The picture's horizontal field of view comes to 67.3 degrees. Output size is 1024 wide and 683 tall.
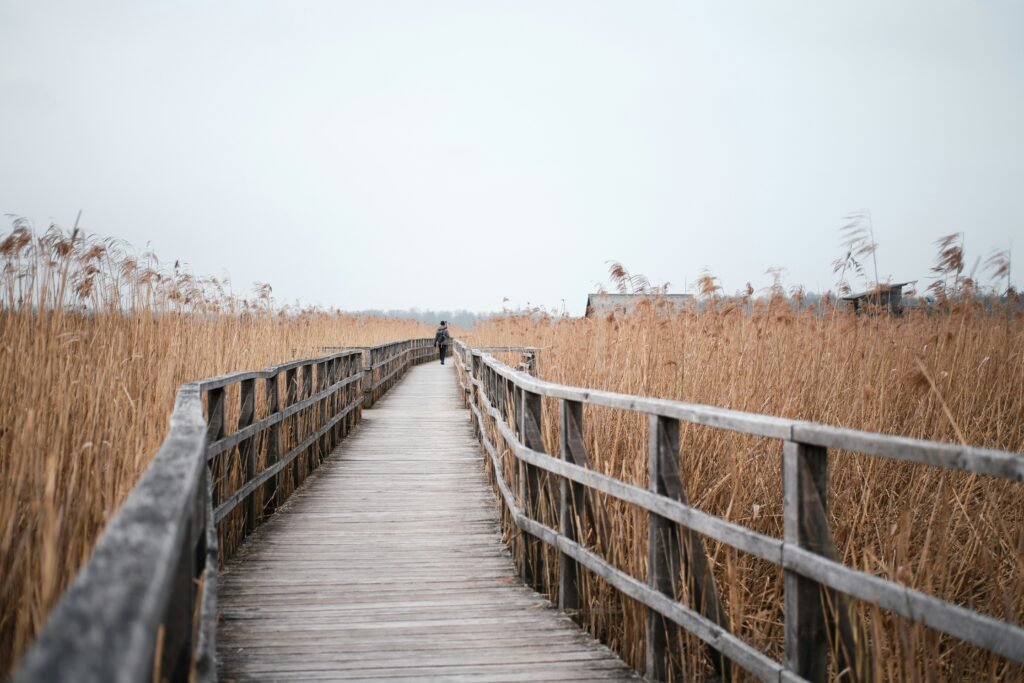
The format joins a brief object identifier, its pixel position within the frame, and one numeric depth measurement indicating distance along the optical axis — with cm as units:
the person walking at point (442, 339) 3110
